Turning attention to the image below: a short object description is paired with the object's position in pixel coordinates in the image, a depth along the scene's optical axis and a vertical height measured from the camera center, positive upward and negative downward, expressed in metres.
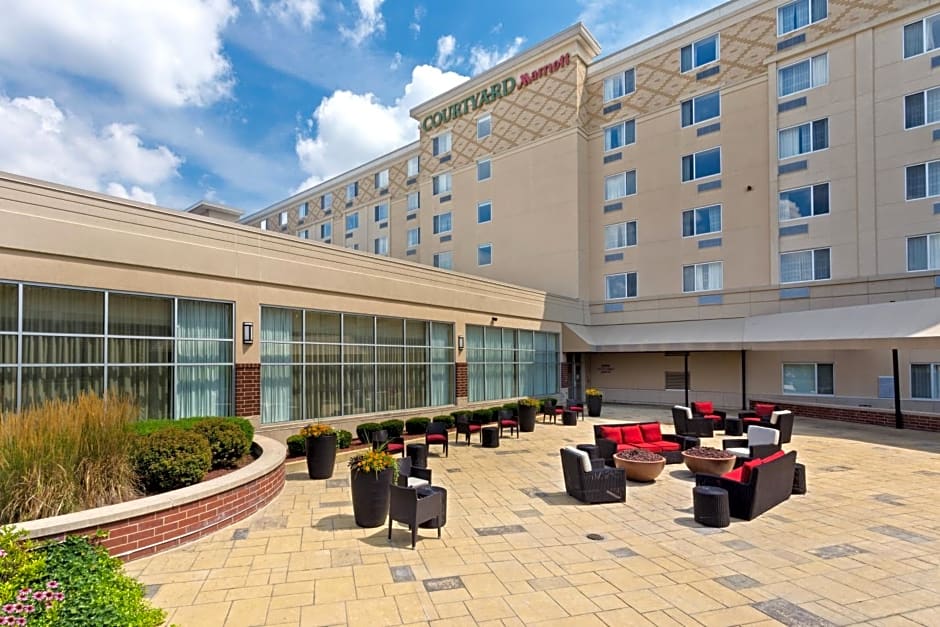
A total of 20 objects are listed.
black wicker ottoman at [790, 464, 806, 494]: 9.41 -2.85
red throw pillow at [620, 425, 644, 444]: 12.44 -2.63
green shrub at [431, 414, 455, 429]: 15.13 -2.80
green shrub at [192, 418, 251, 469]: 8.71 -1.88
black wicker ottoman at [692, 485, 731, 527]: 7.71 -2.75
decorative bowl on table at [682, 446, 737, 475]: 10.35 -2.75
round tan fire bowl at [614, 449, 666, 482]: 10.27 -2.79
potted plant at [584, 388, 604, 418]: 21.36 -3.15
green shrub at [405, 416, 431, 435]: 15.26 -2.86
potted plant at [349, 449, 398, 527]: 7.60 -2.36
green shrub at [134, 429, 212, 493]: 7.05 -1.79
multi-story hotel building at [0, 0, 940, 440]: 14.82 +3.45
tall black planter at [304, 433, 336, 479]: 10.44 -2.53
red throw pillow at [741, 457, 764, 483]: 8.31 -2.34
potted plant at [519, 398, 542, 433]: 17.16 -2.96
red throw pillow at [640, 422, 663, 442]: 12.62 -2.61
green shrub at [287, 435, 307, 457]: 12.11 -2.72
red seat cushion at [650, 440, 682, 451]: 12.09 -2.85
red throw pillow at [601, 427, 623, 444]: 12.38 -2.61
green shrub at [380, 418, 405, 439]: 14.23 -2.71
